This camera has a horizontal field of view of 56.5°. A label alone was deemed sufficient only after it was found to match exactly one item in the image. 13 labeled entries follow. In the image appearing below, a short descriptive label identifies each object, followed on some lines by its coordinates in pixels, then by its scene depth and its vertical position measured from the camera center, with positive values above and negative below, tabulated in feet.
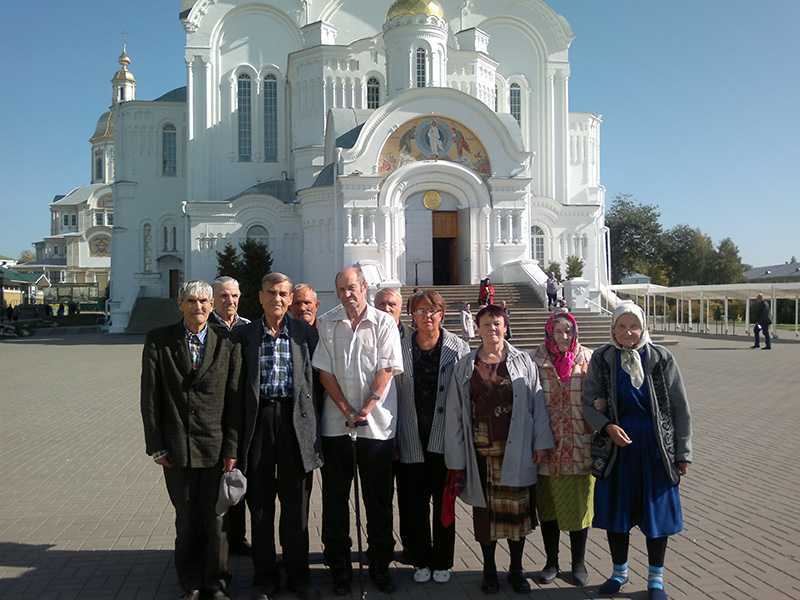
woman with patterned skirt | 16.24 -2.97
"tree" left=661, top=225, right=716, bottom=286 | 234.17 +13.93
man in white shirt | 16.46 -2.47
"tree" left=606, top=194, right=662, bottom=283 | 233.96 +19.25
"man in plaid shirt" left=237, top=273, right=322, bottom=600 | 16.21 -2.83
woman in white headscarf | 15.80 -2.98
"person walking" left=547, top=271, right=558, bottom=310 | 74.13 +0.76
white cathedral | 83.20 +19.96
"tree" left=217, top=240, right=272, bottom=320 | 89.76 +4.76
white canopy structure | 95.42 +1.02
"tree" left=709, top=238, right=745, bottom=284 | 229.86 +10.48
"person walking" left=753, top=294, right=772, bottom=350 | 75.92 -2.25
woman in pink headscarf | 16.56 -3.48
